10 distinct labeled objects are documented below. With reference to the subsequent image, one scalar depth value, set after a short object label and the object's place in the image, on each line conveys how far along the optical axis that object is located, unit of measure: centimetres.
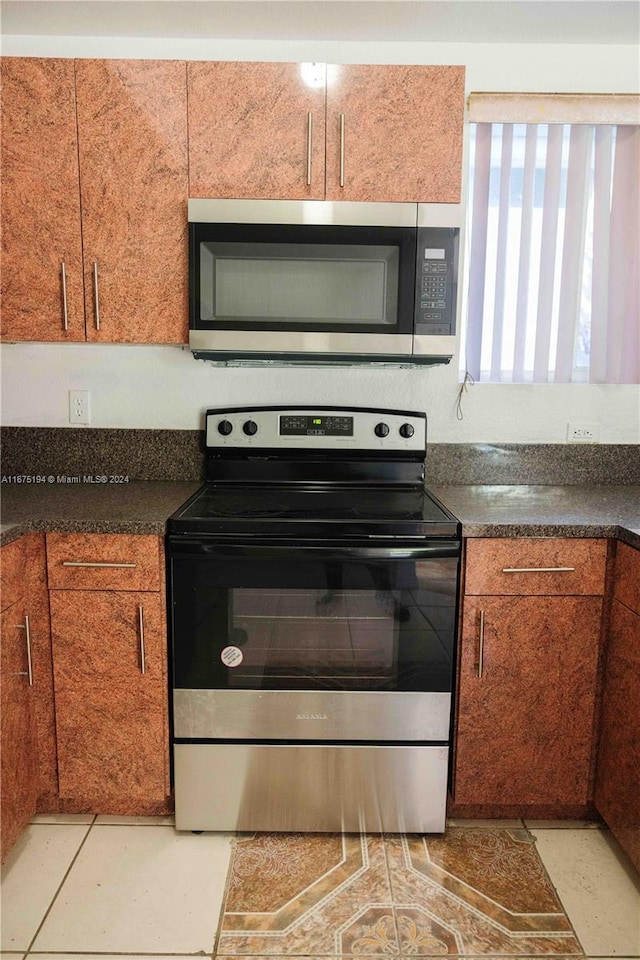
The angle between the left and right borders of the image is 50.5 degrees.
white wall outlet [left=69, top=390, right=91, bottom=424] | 230
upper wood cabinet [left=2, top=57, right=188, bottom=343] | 188
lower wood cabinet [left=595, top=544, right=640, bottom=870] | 167
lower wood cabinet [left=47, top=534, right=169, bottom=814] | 177
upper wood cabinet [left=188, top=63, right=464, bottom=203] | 188
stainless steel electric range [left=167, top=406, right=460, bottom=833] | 176
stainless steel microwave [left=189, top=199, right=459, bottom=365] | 191
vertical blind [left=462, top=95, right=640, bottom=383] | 217
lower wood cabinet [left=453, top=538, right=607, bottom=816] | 178
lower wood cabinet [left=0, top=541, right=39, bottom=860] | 166
